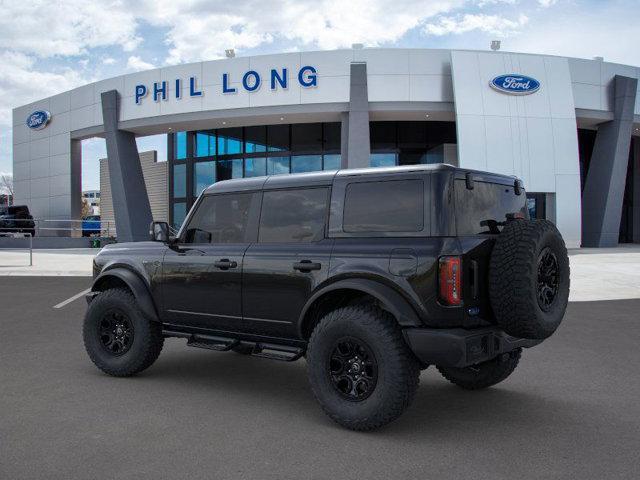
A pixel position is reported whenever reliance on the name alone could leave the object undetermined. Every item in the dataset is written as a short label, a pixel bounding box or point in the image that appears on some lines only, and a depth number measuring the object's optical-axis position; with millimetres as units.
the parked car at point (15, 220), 32156
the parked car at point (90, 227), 37281
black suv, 3975
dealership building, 25281
